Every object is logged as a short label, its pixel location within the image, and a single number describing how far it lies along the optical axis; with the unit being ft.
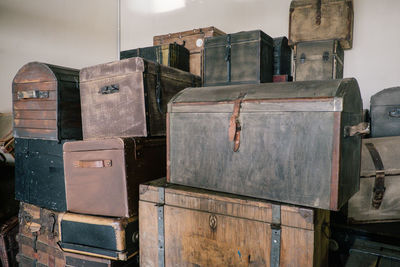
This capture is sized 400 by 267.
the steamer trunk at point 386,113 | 7.16
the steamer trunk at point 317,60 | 7.91
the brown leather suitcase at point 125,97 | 5.62
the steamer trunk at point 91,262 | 5.15
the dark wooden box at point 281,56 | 8.14
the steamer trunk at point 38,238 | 6.51
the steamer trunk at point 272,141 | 3.63
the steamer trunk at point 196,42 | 8.74
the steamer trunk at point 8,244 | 7.75
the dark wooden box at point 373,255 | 4.11
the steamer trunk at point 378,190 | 5.43
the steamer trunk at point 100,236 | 4.92
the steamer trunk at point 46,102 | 6.44
